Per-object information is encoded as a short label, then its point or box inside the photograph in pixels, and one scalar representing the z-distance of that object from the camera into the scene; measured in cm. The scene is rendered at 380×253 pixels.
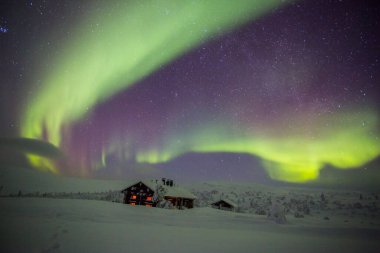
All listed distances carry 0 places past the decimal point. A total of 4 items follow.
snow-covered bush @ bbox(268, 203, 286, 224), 2647
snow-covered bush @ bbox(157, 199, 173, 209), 3897
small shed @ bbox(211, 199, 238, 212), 5646
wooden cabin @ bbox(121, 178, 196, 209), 4650
